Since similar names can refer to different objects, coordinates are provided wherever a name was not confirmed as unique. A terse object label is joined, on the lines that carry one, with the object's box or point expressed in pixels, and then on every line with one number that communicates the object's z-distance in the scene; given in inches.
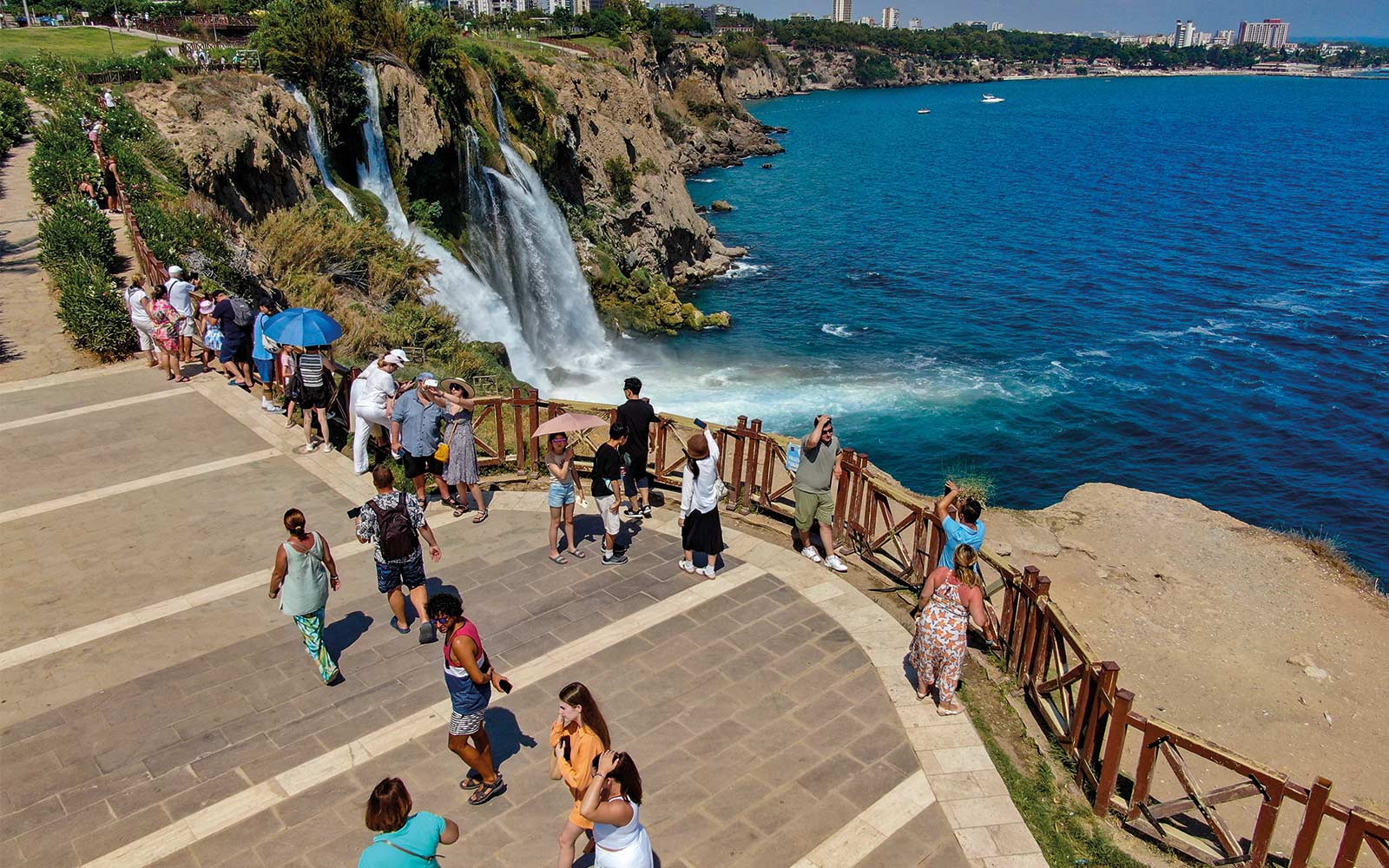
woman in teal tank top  337.1
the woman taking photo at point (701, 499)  419.2
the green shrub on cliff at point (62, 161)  903.1
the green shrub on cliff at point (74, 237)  756.0
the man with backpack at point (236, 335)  600.4
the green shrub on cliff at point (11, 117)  1122.7
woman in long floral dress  347.6
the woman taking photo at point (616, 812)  229.9
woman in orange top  245.4
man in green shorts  446.9
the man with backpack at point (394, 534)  365.7
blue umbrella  501.7
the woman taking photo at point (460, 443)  465.7
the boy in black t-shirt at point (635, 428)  464.0
